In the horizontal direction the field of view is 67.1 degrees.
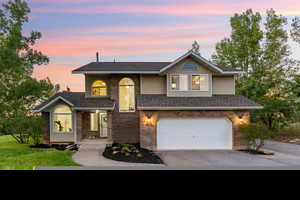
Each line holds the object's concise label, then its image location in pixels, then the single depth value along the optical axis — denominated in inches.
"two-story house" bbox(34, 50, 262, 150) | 526.3
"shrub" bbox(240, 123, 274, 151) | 476.1
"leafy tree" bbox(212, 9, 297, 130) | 776.9
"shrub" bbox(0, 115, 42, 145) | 582.9
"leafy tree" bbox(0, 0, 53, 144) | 583.2
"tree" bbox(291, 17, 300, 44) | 768.9
